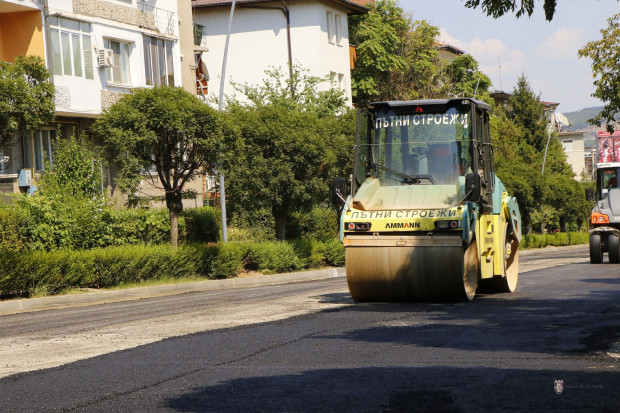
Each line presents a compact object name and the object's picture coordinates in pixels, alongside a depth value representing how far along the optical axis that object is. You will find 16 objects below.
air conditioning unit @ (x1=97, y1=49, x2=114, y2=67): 32.66
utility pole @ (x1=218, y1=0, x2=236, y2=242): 31.53
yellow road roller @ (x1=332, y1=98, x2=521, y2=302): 13.31
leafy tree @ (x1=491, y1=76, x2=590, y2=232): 62.94
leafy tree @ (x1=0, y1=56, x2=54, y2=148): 22.23
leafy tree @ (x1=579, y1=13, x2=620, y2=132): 33.12
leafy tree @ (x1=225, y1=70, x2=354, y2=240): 32.28
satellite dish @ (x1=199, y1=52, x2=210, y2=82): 49.08
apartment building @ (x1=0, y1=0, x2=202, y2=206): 30.45
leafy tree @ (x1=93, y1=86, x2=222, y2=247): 24.95
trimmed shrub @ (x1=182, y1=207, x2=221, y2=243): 32.22
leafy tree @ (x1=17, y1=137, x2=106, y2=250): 22.94
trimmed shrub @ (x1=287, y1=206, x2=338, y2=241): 38.84
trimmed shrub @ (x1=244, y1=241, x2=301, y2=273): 30.02
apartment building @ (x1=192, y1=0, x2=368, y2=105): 52.41
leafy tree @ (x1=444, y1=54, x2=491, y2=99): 65.94
